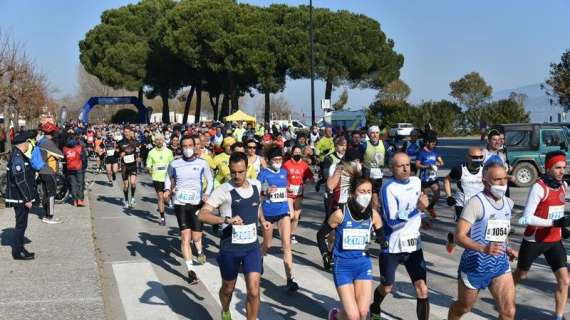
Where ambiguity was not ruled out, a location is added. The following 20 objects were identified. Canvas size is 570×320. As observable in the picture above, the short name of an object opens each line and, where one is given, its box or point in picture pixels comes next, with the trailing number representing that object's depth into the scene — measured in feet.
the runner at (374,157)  36.06
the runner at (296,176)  30.97
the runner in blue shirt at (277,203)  24.86
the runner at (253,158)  30.58
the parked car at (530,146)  58.34
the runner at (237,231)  18.57
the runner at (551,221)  19.43
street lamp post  100.58
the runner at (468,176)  26.32
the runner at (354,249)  16.72
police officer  31.27
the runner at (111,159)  67.56
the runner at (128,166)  50.24
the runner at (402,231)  18.74
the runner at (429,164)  34.53
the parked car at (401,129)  155.16
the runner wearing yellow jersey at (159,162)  41.42
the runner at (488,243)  16.14
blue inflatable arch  163.43
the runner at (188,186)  27.76
